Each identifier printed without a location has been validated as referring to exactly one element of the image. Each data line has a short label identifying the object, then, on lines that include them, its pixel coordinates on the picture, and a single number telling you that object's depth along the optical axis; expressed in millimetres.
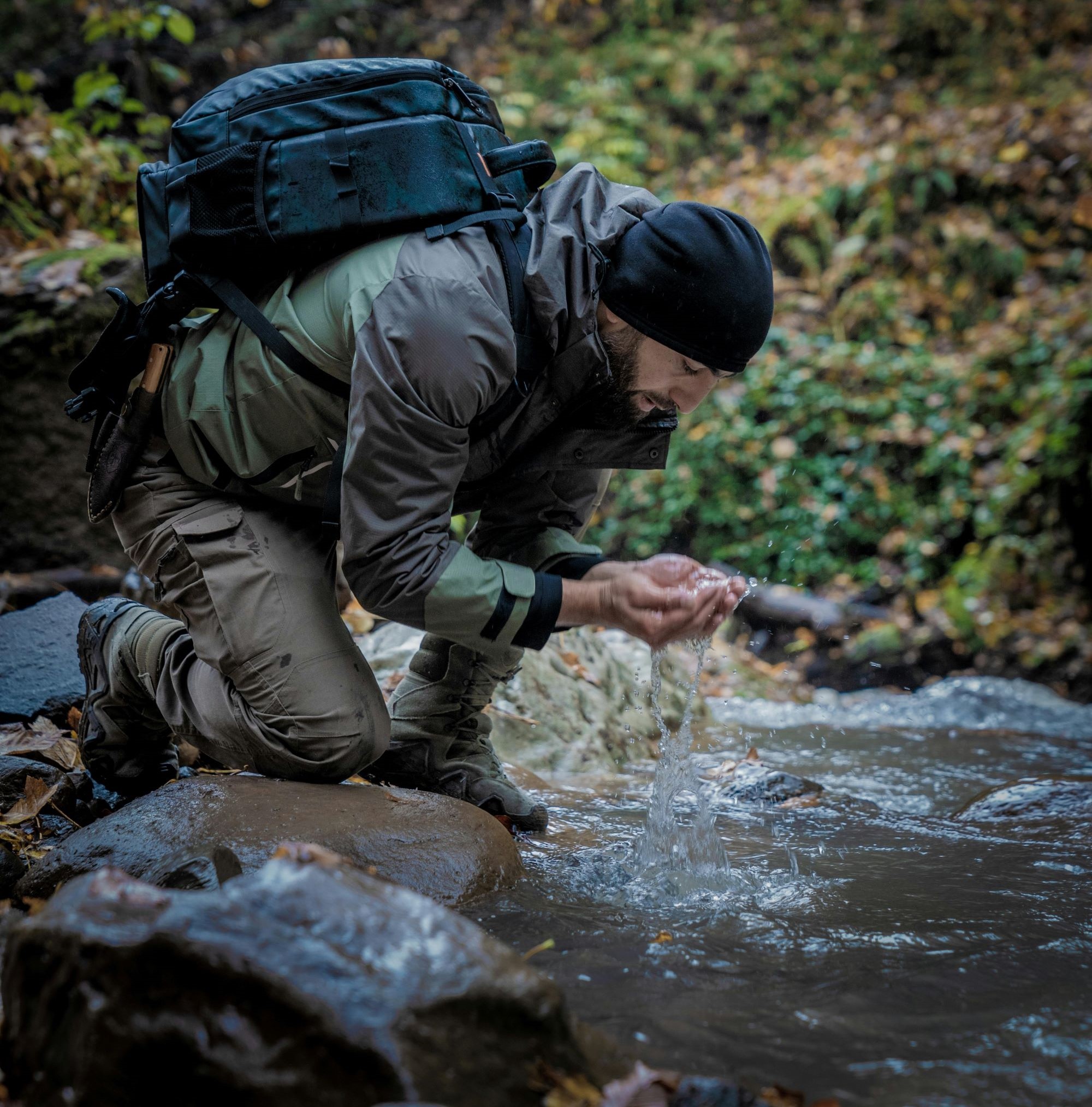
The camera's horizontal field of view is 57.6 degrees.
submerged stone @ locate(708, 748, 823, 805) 3723
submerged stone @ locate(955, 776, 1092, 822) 3439
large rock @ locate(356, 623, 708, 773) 4262
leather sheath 2842
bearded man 2439
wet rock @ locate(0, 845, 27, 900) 2543
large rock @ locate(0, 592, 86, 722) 3652
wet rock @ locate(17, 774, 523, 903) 2395
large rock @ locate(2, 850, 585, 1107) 1473
